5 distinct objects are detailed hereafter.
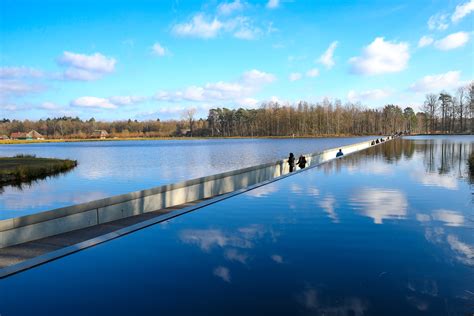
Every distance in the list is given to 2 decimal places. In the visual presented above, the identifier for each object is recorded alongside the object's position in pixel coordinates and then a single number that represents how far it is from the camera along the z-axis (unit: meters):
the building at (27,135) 153.38
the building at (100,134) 154.12
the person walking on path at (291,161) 19.48
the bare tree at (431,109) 121.69
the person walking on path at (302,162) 20.19
